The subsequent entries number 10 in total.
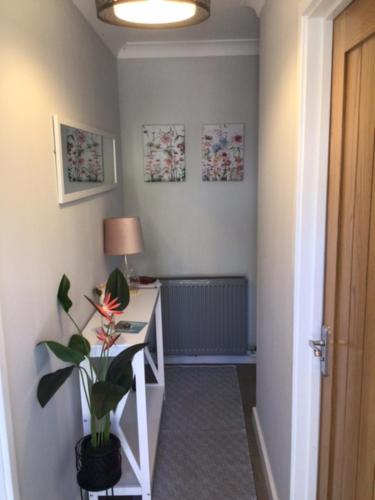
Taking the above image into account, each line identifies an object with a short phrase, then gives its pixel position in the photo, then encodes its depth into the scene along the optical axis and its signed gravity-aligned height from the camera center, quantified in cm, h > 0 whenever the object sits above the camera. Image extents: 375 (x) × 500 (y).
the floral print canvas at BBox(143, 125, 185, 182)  344 +25
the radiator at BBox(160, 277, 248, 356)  351 -107
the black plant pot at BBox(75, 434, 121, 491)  181 -117
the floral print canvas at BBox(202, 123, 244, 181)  342 +24
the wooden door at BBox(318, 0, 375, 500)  113 -24
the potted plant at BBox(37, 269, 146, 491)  163 -79
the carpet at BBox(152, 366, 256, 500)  228 -156
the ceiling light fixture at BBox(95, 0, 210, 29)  123 +50
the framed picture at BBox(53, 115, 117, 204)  192 +13
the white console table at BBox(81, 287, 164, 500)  204 -122
